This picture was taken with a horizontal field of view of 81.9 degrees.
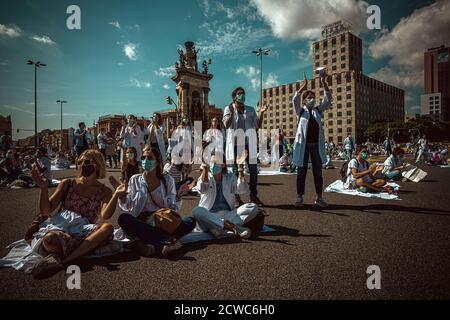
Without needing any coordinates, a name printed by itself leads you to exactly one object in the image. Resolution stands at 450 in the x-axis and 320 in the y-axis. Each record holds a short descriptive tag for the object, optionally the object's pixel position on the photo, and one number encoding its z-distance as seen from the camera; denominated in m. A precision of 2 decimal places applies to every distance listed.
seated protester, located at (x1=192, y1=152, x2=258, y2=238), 3.75
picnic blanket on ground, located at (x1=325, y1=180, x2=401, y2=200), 6.71
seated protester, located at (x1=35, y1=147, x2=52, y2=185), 8.86
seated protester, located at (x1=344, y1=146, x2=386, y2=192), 7.31
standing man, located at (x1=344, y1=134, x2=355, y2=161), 17.25
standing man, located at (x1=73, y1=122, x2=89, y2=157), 12.33
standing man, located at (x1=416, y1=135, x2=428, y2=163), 21.27
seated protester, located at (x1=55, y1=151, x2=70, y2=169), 17.70
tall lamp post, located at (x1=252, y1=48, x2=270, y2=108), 30.69
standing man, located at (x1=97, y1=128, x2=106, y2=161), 16.25
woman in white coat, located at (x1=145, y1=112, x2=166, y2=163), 9.88
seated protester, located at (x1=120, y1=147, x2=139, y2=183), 4.93
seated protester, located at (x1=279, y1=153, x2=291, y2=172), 13.99
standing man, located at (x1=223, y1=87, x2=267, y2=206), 5.84
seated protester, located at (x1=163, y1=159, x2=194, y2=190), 7.39
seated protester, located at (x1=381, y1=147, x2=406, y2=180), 9.46
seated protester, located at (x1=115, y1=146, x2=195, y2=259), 3.16
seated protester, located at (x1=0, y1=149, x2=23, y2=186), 9.41
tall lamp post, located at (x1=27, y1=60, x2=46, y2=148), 29.05
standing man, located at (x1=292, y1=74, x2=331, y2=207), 5.83
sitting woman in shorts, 2.74
